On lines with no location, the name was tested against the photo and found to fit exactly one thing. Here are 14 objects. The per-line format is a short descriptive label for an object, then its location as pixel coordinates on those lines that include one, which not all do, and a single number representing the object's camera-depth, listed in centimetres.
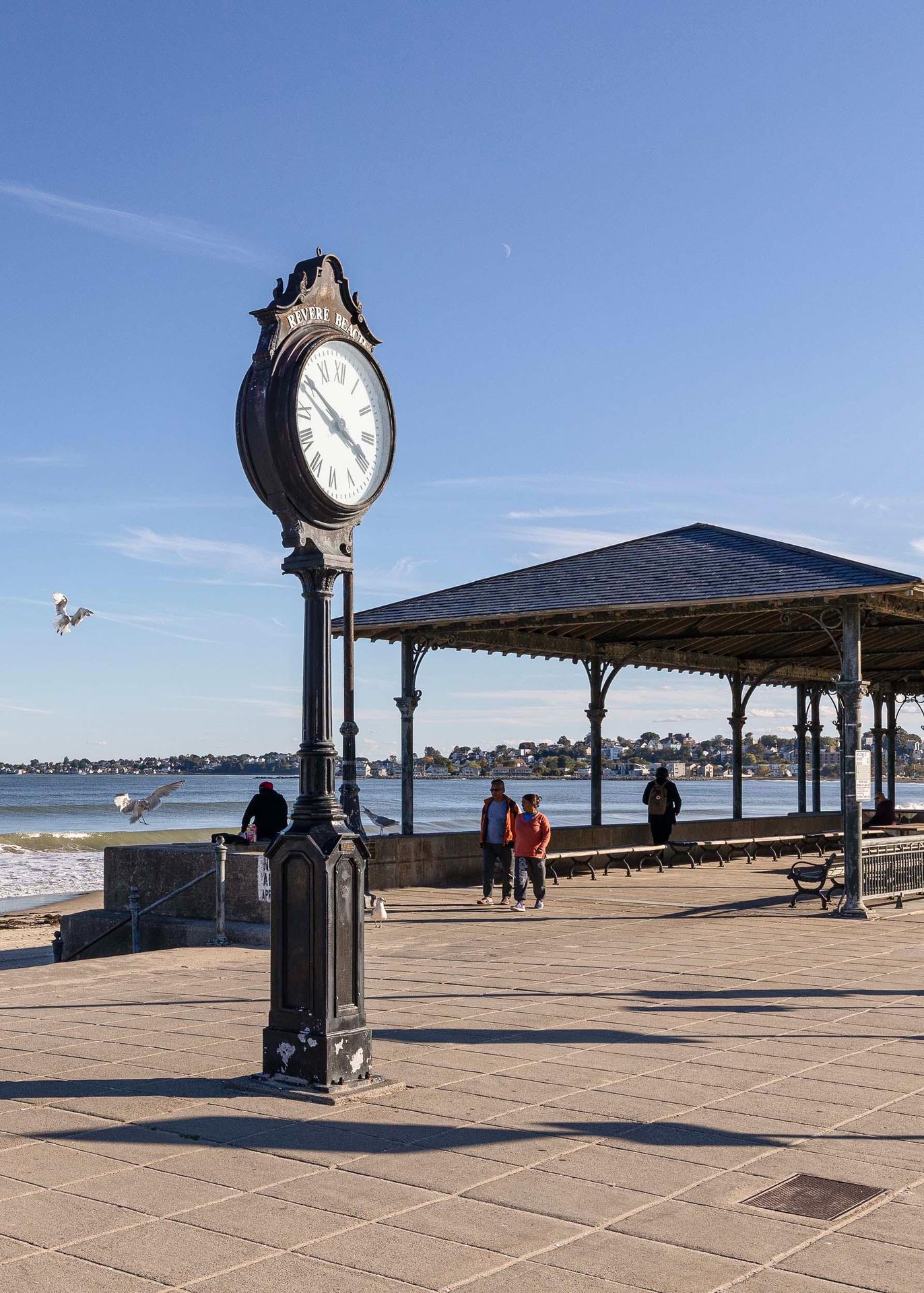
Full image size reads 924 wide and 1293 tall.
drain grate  470
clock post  636
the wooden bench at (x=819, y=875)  1579
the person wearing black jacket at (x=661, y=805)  2227
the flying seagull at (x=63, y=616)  1528
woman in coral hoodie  1550
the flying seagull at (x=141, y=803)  1522
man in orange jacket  1580
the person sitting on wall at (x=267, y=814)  1541
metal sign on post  1506
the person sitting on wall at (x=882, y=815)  2208
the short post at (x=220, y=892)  1228
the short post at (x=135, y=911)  1323
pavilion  1537
